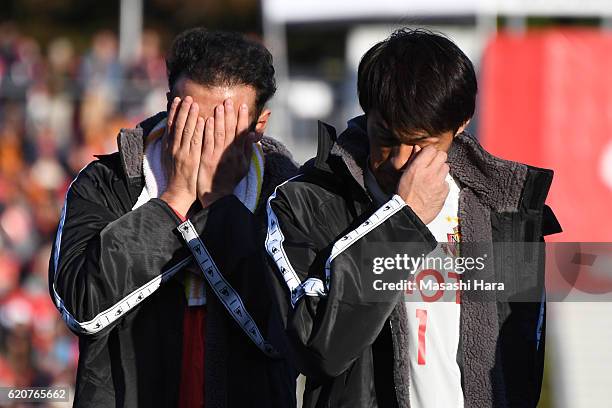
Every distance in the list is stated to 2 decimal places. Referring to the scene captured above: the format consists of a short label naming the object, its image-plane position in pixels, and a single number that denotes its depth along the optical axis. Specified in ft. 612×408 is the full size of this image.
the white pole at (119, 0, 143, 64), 131.10
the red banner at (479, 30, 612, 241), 69.54
